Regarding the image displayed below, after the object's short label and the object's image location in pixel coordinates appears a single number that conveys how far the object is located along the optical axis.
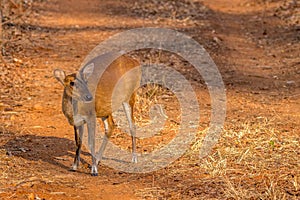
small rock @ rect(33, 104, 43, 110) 19.14
